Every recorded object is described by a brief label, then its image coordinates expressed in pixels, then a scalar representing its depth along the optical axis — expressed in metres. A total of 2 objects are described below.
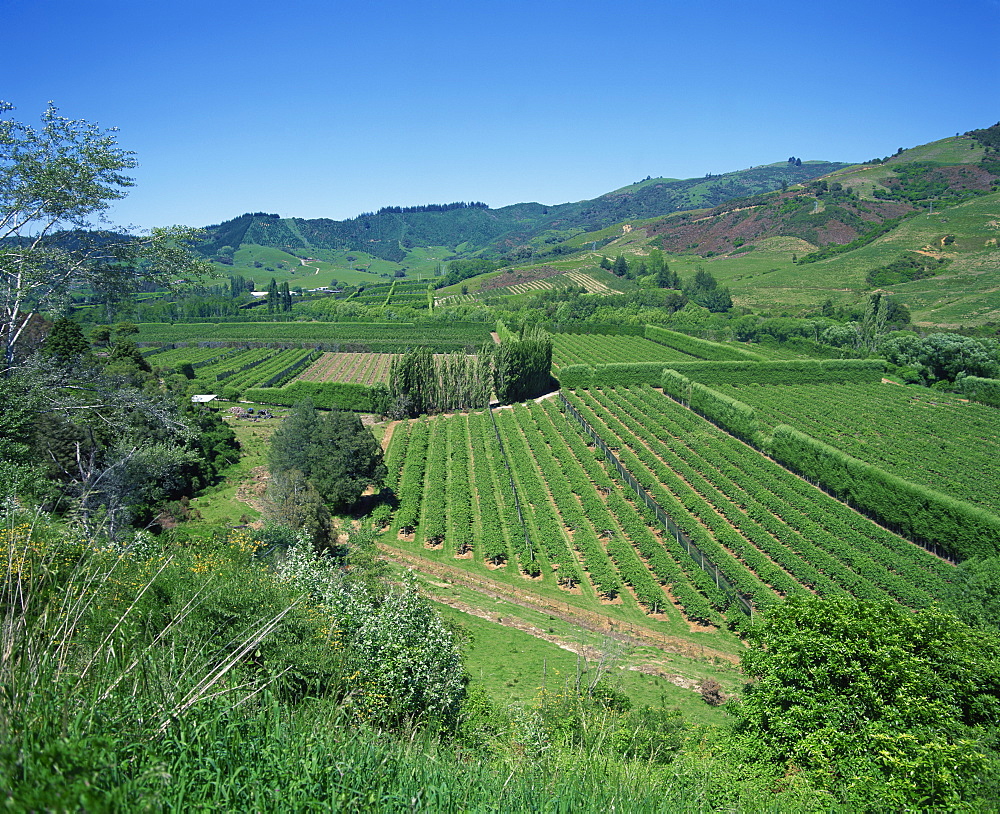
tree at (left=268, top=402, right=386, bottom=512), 36.22
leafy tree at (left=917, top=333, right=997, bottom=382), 63.72
